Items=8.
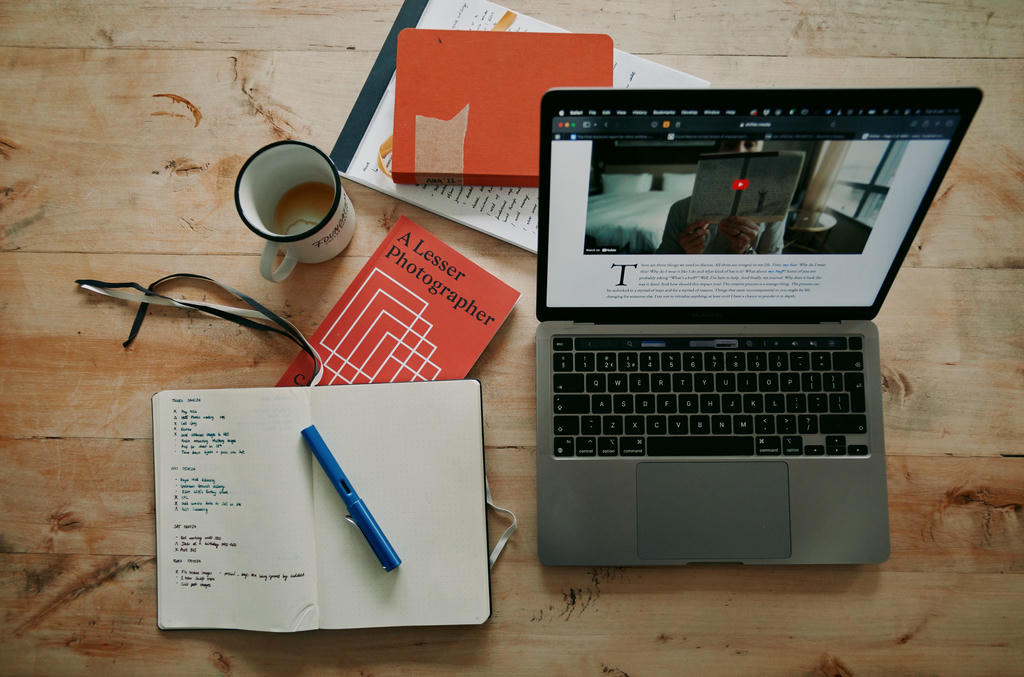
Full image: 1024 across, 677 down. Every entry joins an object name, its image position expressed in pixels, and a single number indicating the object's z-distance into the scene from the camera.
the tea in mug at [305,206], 0.69
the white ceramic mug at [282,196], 0.62
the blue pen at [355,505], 0.64
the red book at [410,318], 0.70
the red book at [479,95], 0.70
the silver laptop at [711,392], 0.59
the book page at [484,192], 0.71
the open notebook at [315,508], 0.65
